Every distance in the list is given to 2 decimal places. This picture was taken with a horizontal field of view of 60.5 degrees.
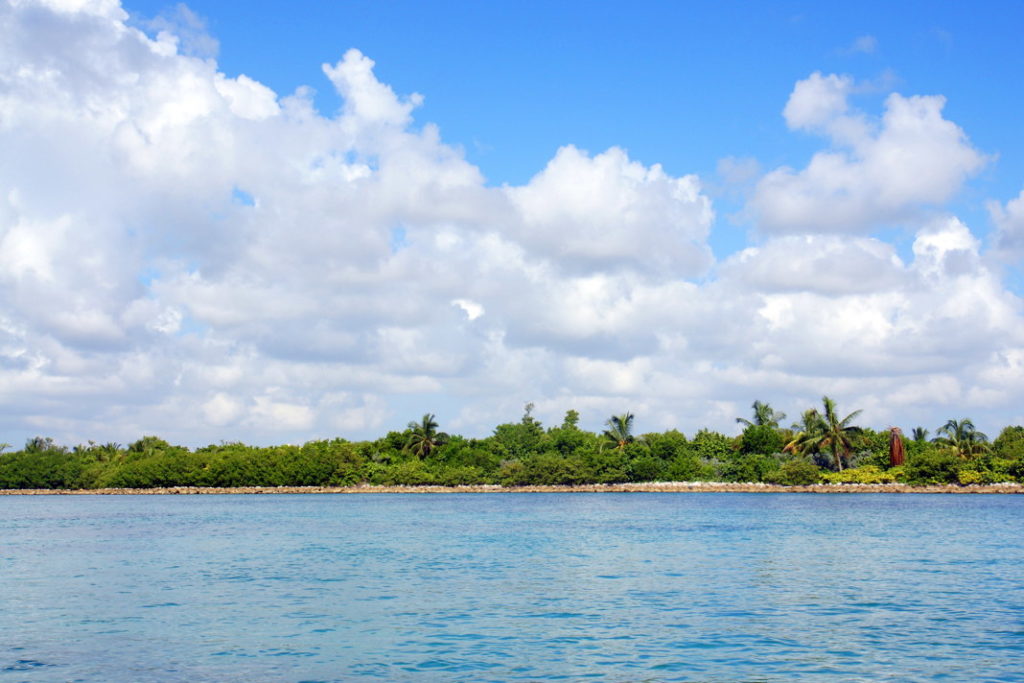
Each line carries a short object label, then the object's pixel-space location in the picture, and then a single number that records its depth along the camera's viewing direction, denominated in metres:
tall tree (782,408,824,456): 106.56
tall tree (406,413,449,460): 129.62
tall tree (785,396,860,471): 104.19
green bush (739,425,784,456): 115.12
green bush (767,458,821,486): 105.81
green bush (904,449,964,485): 99.25
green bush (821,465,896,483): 102.75
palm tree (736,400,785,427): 127.69
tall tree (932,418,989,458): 102.12
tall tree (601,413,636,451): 123.81
